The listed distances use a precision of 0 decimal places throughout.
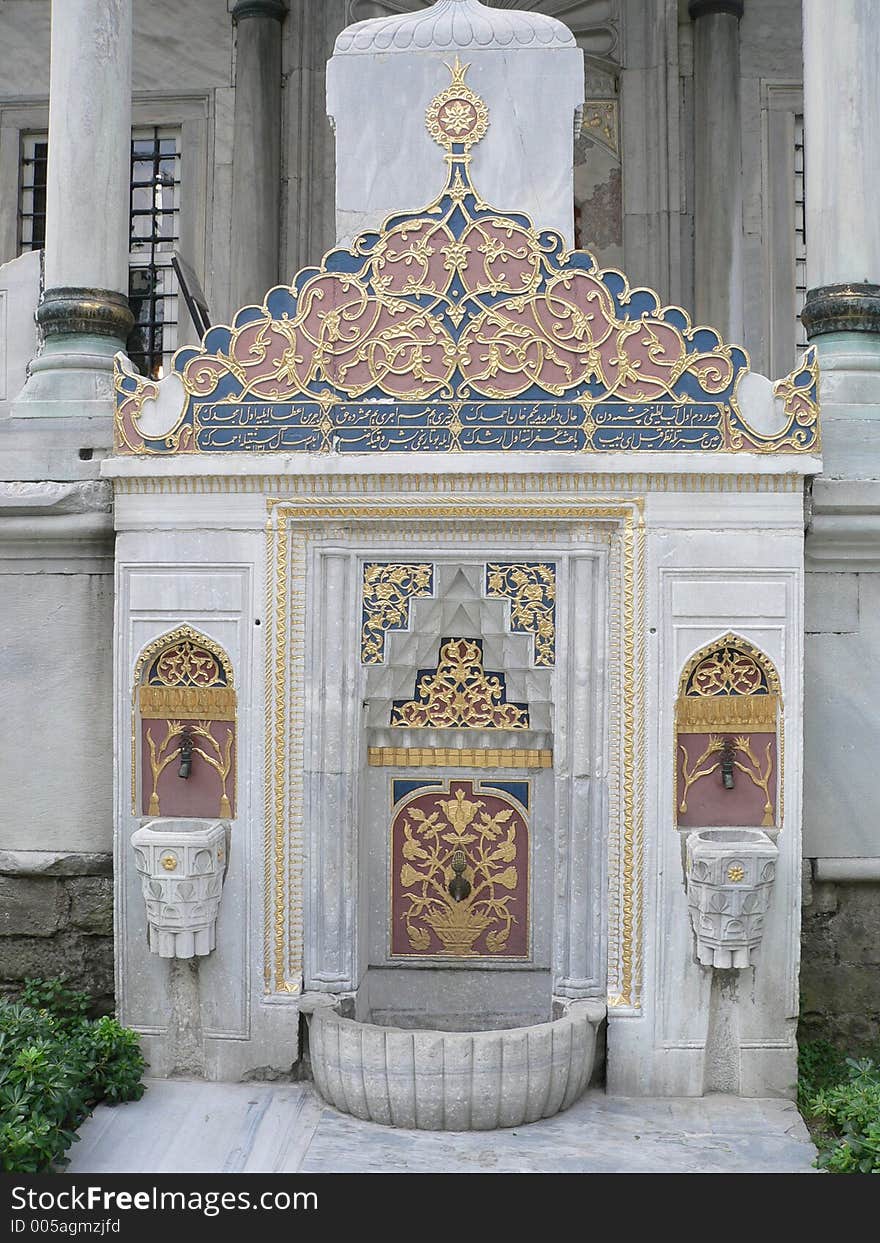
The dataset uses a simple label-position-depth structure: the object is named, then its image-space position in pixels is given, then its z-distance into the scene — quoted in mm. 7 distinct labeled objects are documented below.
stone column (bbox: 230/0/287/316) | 9586
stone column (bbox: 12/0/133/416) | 5797
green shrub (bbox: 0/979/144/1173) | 4152
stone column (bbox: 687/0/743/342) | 9375
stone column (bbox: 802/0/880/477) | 5602
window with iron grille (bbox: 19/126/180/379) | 10031
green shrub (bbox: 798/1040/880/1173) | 4262
